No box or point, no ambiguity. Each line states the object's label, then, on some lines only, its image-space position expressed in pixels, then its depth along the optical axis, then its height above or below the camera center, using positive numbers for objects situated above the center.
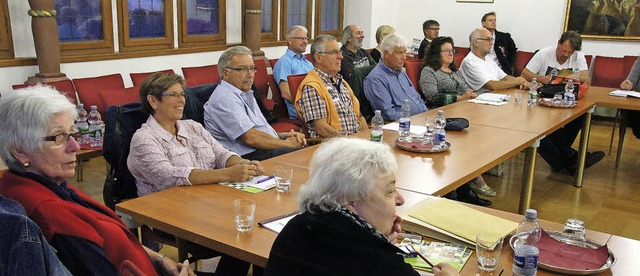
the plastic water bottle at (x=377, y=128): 3.52 -0.70
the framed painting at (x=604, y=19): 8.00 +0.00
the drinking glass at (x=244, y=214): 2.18 -0.73
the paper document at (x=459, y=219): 2.21 -0.76
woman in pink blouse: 2.74 -0.69
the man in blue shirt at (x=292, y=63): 5.39 -0.52
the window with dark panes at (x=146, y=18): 6.28 -0.14
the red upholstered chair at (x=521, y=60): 8.62 -0.61
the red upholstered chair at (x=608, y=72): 7.84 -0.67
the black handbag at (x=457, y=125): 4.04 -0.72
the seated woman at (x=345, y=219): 1.59 -0.56
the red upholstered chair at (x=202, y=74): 6.10 -0.67
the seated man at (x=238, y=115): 3.79 -0.66
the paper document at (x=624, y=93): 5.65 -0.68
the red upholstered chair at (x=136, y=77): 5.73 -0.67
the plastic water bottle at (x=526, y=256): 1.86 -0.73
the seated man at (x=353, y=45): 6.91 -0.39
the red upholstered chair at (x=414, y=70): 5.73 -0.53
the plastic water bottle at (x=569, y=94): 5.15 -0.64
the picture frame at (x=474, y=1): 8.98 +0.20
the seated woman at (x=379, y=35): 7.68 -0.29
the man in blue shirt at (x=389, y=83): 5.03 -0.58
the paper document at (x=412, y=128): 3.95 -0.75
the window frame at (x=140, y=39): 6.11 -0.34
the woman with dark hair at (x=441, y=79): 5.58 -0.60
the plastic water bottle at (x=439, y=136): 3.52 -0.69
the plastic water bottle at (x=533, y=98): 5.17 -0.68
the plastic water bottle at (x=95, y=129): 3.73 -0.79
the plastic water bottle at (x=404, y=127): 3.65 -0.68
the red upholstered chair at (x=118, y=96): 4.52 -0.68
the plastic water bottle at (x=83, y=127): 3.76 -0.79
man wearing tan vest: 4.29 -0.61
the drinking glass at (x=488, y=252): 1.98 -0.78
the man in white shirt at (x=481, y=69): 6.00 -0.53
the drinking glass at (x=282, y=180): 2.64 -0.72
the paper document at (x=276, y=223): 2.24 -0.78
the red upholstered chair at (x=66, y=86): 5.04 -0.68
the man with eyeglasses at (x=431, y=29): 8.37 -0.21
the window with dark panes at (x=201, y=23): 6.80 -0.19
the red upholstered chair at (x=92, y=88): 5.12 -0.71
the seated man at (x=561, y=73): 5.65 -0.60
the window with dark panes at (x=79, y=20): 5.66 -0.16
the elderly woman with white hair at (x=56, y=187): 1.82 -0.56
